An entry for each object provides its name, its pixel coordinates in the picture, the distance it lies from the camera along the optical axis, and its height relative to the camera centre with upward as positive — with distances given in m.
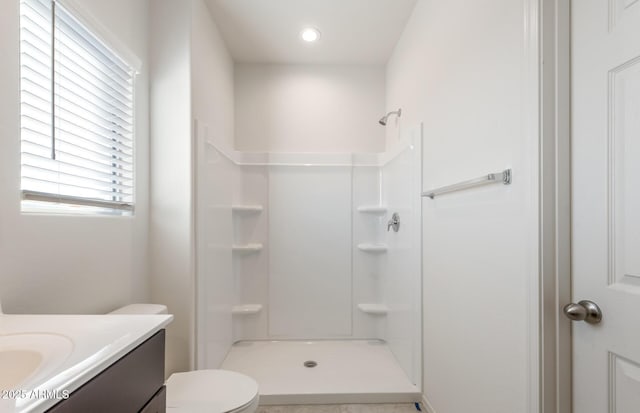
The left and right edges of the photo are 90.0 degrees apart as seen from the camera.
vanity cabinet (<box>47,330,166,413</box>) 0.58 -0.38
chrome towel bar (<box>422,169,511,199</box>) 1.10 +0.10
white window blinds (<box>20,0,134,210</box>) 1.02 +0.36
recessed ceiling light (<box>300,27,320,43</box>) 2.30 +1.28
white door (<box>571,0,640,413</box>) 0.76 +0.02
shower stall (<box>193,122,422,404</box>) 2.48 -0.43
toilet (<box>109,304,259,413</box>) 1.32 -0.82
